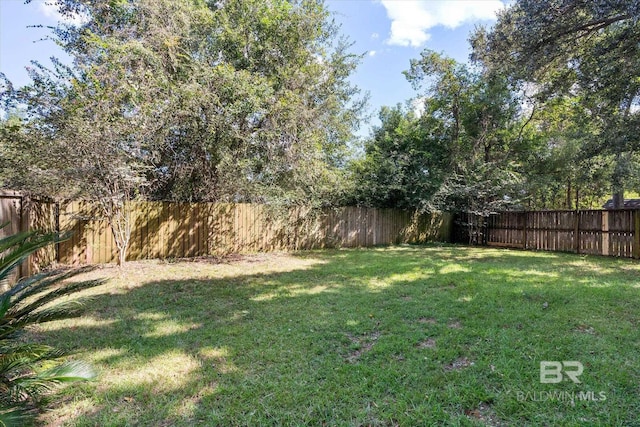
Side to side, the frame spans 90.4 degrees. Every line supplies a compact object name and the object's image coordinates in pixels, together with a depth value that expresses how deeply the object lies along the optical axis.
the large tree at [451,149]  11.41
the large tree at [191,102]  5.62
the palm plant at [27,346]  1.76
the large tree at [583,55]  5.64
